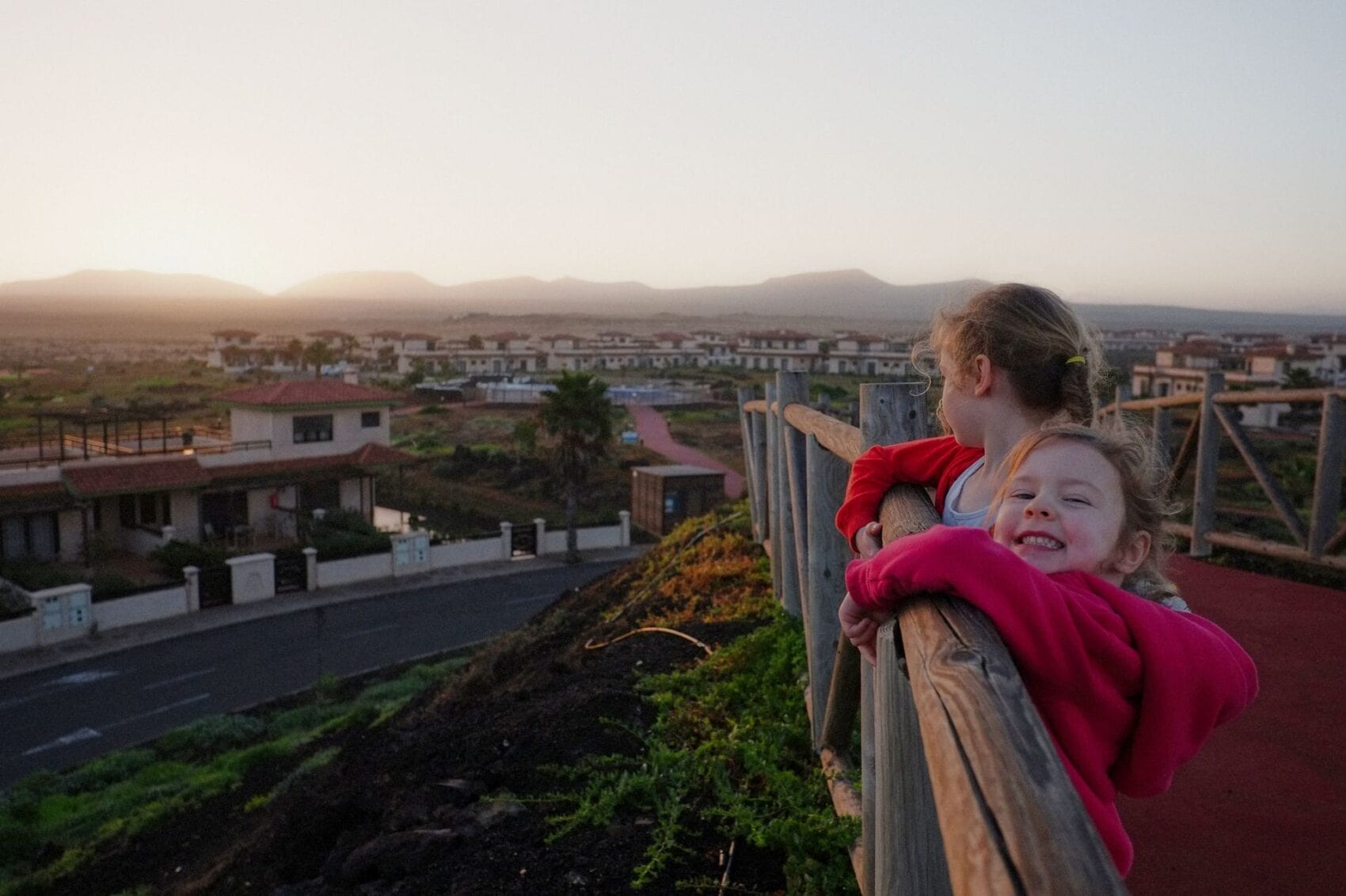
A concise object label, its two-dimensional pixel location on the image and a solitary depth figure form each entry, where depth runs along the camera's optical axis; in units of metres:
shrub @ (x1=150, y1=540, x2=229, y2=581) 23.84
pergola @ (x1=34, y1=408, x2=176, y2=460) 26.17
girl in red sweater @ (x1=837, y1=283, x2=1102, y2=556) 2.30
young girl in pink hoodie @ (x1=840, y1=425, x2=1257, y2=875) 1.25
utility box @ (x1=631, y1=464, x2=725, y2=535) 29.62
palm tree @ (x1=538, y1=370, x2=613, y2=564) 28.78
